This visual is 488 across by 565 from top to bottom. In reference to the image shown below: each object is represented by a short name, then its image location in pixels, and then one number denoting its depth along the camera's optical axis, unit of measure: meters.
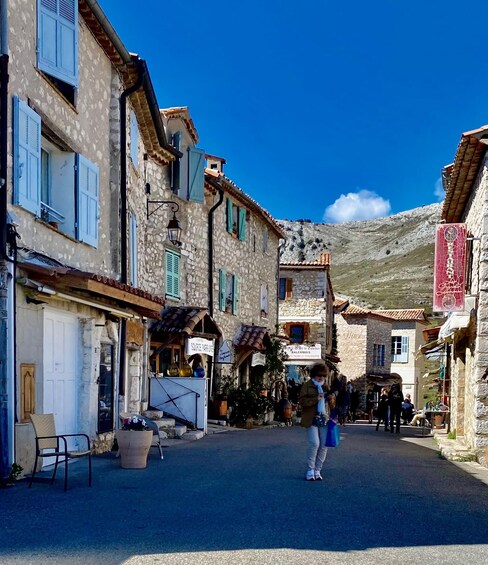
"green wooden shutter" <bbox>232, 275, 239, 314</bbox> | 26.27
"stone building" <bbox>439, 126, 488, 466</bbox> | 12.62
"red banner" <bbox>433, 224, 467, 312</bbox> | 13.88
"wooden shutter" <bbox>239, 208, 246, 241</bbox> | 27.00
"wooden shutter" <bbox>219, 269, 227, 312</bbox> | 24.67
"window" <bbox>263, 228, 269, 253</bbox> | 30.96
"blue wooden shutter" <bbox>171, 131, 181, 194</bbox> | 21.19
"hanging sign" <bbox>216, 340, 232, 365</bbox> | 23.72
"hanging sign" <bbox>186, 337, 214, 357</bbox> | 20.02
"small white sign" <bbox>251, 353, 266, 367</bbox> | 27.12
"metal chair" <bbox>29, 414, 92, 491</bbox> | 8.62
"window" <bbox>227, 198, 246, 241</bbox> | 25.73
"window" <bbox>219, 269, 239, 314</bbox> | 24.75
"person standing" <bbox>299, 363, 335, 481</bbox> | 9.95
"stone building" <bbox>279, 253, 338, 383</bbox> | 38.22
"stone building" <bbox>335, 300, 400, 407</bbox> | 47.66
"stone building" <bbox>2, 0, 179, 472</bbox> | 9.43
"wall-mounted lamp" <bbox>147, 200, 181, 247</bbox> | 18.41
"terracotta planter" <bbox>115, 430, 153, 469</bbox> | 10.62
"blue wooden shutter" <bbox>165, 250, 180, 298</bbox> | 20.84
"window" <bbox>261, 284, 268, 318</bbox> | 30.56
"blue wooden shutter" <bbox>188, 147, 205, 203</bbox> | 21.56
